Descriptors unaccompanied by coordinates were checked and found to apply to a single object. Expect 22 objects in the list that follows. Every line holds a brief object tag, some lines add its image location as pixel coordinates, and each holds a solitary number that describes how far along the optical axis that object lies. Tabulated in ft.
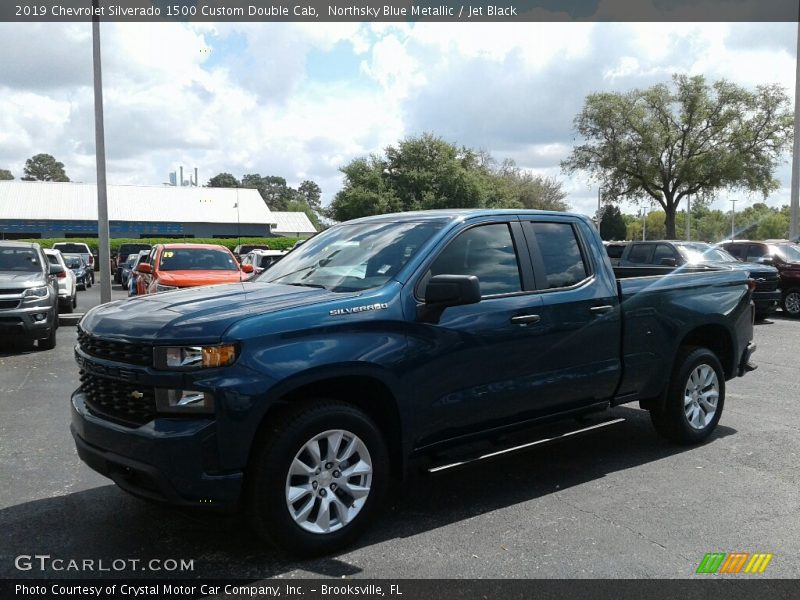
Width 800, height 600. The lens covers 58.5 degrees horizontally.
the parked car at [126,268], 91.43
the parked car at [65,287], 50.96
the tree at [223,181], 463.42
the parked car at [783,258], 55.26
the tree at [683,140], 124.57
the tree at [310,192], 535.19
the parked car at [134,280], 49.53
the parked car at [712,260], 50.55
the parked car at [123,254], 110.13
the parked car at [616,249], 71.72
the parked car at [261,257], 73.95
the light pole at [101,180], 49.70
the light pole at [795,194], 82.64
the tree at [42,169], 417.69
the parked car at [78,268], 88.02
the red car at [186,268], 40.55
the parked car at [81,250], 105.40
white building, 170.81
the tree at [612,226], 252.62
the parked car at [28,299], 35.12
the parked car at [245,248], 117.30
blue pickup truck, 12.07
